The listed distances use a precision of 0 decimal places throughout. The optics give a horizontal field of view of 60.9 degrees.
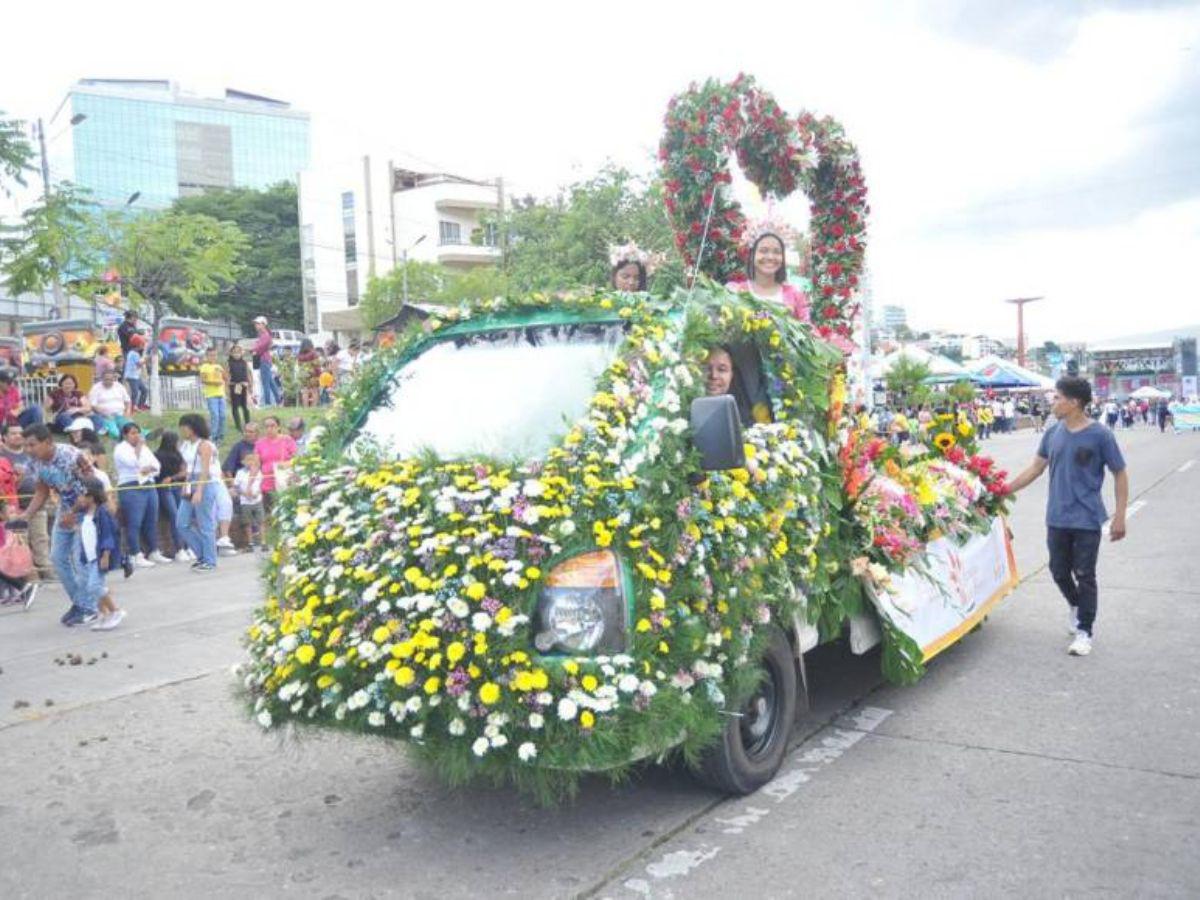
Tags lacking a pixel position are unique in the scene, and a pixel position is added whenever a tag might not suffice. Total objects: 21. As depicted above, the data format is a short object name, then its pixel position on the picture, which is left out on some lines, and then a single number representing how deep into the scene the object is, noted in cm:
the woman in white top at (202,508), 1212
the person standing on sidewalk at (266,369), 2206
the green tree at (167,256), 2180
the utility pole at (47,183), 2446
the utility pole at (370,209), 6034
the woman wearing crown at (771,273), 666
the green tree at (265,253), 6009
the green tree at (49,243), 1944
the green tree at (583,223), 3325
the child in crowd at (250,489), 1305
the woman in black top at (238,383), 1848
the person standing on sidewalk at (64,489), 848
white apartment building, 5947
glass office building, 8900
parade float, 357
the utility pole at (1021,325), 10489
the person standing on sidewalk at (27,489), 1117
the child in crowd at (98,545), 845
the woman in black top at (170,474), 1270
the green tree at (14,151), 1653
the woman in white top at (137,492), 1216
